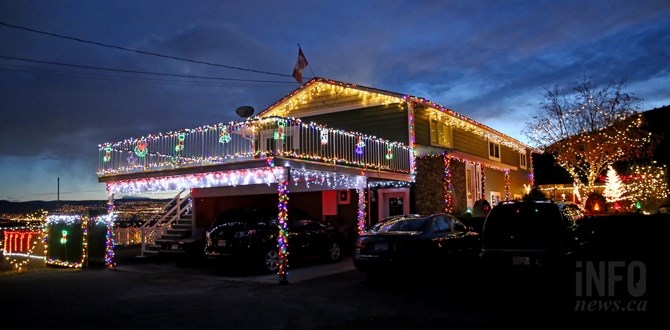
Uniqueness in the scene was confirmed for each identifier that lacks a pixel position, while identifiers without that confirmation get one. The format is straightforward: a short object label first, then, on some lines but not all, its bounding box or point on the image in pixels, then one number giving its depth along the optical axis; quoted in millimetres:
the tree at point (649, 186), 22578
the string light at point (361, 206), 15354
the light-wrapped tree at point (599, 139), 23547
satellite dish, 15031
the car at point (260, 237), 12656
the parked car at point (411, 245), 10422
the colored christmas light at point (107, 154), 15419
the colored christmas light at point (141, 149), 14508
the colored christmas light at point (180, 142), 13673
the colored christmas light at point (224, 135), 12594
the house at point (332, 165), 12758
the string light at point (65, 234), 15023
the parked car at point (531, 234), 8969
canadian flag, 16562
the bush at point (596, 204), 21078
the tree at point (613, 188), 23062
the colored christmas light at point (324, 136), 13461
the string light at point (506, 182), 22328
